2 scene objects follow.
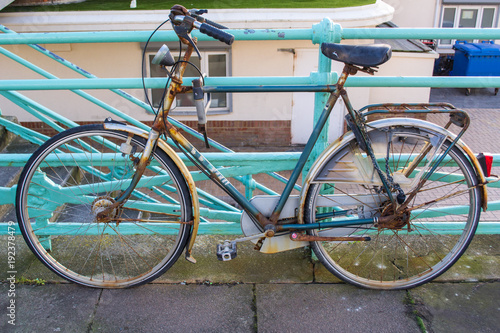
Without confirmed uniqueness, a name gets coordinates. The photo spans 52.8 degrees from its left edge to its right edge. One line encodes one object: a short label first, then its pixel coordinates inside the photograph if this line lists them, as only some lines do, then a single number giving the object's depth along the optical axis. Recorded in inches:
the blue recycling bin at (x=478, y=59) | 535.2
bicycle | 99.0
